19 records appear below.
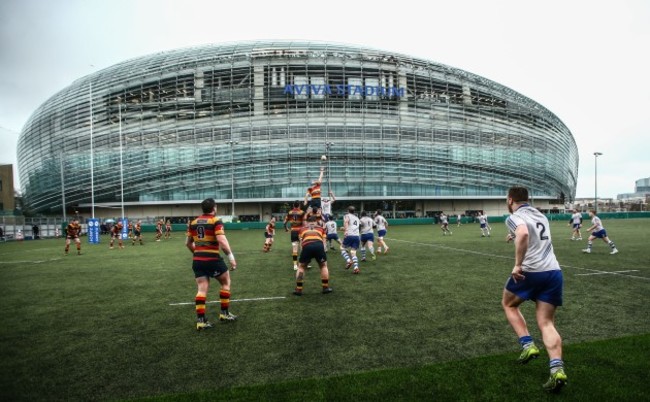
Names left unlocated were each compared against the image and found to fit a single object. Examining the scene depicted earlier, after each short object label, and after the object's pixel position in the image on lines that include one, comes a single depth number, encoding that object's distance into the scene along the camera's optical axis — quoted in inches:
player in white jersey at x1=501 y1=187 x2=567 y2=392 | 152.7
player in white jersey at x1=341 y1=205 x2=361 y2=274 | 465.1
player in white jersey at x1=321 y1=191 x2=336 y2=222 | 713.8
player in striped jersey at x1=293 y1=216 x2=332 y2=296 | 315.6
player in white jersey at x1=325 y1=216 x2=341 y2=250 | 601.9
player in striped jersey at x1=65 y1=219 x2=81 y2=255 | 753.0
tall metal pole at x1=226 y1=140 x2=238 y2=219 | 2236.7
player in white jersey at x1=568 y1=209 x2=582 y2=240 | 807.1
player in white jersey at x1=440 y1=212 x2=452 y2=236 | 1141.6
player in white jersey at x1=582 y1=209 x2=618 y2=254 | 564.4
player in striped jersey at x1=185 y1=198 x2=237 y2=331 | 238.2
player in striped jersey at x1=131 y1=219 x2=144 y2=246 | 988.7
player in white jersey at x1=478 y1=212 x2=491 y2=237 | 989.1
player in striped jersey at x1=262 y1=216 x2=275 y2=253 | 683.4
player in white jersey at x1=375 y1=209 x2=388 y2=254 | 632.5
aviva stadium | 2266.2
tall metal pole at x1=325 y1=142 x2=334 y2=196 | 2221.2
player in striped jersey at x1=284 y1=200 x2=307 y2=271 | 482.2
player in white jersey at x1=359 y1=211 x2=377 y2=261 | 550.3
